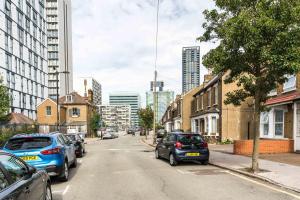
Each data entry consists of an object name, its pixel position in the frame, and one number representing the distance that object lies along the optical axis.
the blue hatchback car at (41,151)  10.71
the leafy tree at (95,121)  72.69
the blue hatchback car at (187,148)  15.83
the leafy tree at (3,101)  27.39
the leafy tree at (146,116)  63.88
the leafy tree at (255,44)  11.55
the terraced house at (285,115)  20.48
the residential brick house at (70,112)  69.50
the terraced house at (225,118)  34.28
